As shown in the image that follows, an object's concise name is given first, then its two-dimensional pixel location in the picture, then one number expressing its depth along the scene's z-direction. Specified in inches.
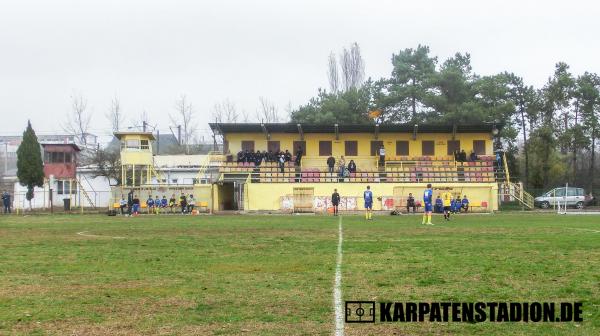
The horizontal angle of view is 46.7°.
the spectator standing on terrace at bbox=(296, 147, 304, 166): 2266.2
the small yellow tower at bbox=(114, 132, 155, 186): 2156.7
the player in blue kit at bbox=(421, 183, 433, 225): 1218.6
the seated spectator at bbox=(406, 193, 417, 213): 1918.1
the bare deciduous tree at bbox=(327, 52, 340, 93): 3361.2
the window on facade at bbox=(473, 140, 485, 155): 2410.2
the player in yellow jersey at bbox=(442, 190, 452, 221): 1403.8
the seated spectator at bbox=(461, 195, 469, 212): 1973.4
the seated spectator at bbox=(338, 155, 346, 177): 2156.7
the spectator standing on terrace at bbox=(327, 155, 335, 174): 2224.9
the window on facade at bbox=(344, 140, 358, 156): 2422.5
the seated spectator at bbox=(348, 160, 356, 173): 2191.3
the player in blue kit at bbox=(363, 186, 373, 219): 1435.8
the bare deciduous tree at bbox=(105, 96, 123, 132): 3666.3
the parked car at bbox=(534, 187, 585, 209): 2239.2
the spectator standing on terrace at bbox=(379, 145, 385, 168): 2278.8
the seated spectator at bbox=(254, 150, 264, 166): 2255.2
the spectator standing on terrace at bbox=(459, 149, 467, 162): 2294.4
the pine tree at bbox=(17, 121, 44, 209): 2228.1
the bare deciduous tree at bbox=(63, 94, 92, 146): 3550.7
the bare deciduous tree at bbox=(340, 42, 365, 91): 3336.6
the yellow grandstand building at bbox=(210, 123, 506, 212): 2069.4
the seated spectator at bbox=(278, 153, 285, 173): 2204.7
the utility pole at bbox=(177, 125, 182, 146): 3830.7
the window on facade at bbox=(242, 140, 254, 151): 2443.4
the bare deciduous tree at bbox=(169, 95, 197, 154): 3658.5
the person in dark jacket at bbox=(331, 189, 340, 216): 1767.7
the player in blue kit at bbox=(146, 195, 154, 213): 2035.6
